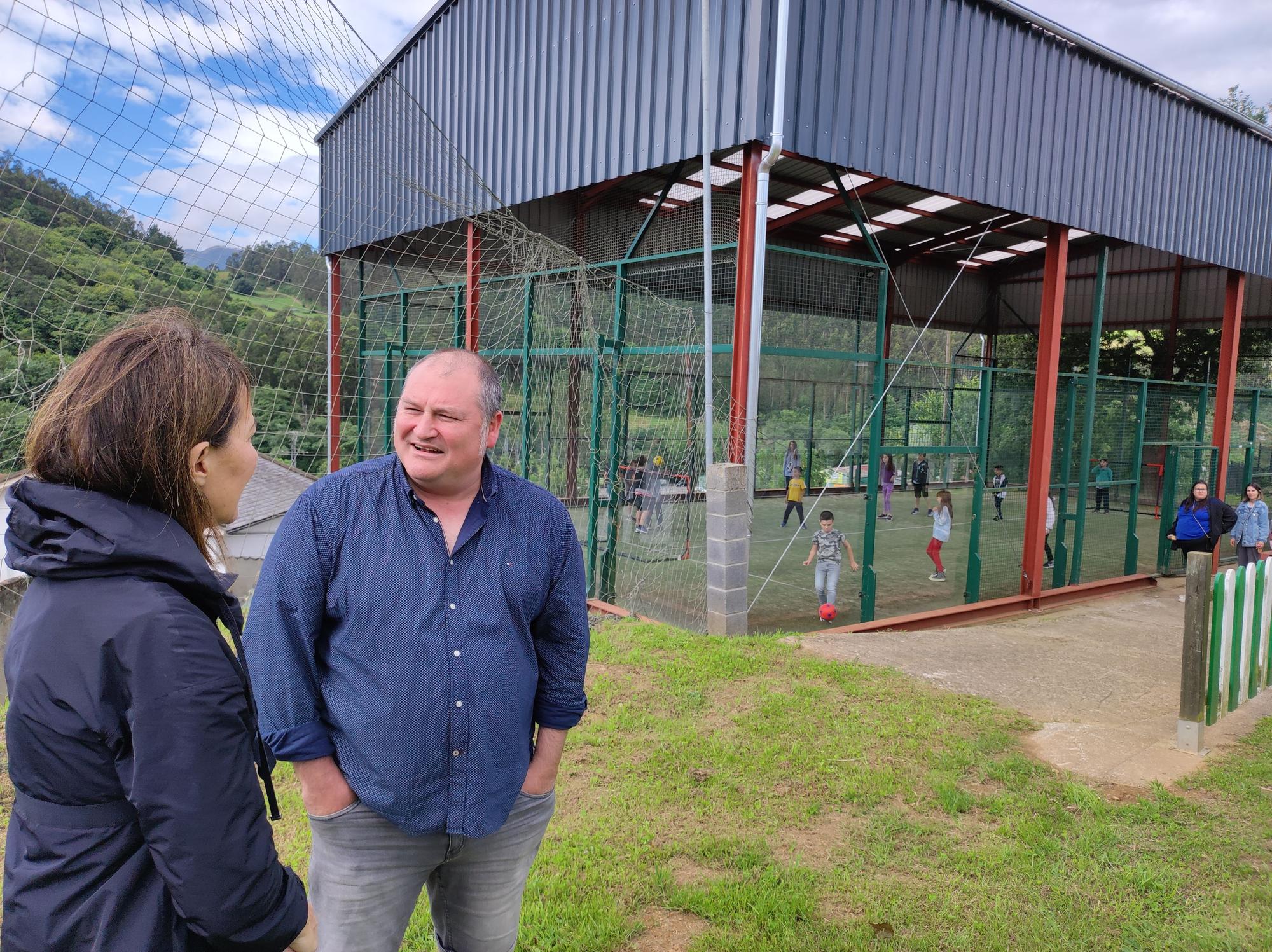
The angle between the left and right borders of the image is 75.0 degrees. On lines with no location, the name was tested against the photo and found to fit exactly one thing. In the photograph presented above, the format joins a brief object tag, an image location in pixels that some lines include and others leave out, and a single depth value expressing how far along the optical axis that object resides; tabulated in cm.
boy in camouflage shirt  780
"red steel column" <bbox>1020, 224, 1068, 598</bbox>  866
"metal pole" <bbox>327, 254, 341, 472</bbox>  492
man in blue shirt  159
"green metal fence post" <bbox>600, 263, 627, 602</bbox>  692
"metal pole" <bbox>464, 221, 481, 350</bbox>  851
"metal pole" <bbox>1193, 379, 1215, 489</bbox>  1120
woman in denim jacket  957
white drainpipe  582
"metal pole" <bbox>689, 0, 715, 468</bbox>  578
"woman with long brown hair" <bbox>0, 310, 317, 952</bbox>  108
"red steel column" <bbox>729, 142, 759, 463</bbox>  606
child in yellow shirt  1291
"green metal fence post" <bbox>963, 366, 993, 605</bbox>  838
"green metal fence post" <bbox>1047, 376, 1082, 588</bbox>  958
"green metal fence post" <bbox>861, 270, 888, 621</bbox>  708
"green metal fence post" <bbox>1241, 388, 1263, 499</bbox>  1234
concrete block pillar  568
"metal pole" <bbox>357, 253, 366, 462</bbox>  1072
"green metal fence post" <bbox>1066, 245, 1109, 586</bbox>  968
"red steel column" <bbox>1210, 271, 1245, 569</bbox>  1111
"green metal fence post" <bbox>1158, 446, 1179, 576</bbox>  1084
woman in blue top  870
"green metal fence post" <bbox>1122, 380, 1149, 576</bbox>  1050
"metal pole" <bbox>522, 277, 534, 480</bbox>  738
